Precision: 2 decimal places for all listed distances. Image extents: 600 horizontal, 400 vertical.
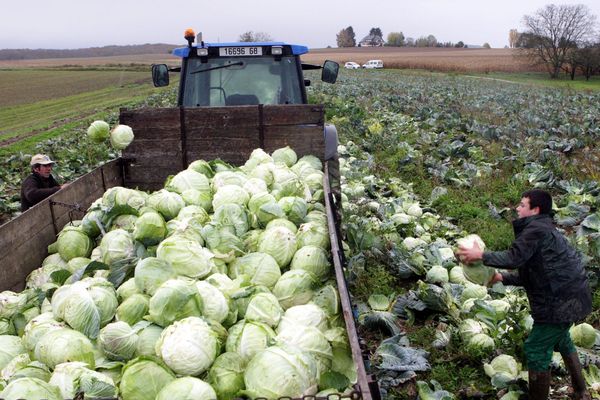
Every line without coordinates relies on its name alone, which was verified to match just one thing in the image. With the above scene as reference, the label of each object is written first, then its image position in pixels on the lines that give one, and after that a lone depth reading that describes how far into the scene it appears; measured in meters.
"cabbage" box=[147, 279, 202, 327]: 2.93
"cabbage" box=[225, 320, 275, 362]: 2.79
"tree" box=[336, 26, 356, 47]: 136.00
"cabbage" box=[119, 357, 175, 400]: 2.46
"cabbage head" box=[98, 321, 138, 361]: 2.84
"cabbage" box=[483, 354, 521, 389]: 3.94
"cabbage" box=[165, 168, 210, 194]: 4.80
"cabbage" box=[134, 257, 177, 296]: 3.30
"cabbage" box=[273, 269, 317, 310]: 3.44
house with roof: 128.25
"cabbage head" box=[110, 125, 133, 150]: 5.50
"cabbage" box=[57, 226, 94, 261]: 4.13
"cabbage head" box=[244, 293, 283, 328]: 3.07
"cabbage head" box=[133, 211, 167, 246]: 3.92
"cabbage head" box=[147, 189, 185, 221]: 4.39
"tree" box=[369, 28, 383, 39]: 134.00
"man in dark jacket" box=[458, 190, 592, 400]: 3.65
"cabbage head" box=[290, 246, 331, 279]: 3.72
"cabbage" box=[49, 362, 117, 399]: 2.36
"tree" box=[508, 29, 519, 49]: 106.91
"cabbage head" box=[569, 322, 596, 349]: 4.33
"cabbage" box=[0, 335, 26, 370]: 2.96
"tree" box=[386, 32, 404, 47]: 128.27
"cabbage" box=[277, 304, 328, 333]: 3.04
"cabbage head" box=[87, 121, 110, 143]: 5.76
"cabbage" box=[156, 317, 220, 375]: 2.64
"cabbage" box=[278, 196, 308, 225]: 4.34
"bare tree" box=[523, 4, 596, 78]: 53.81
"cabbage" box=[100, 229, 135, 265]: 3.86
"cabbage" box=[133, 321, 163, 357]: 2.84
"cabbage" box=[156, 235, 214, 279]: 3.45
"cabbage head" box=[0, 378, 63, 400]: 2.31
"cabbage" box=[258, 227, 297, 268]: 3.84
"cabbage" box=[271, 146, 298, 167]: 5.63
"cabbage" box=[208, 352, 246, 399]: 2.54
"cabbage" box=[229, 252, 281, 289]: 3.59
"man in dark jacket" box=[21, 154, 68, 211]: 5.71
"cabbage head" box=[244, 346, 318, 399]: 2.43
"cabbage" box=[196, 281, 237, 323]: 3.05
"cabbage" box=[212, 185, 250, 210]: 4.48
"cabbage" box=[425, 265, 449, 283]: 5.36
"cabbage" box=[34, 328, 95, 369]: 2.75
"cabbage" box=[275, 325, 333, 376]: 2.87
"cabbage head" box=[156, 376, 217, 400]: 2.36
